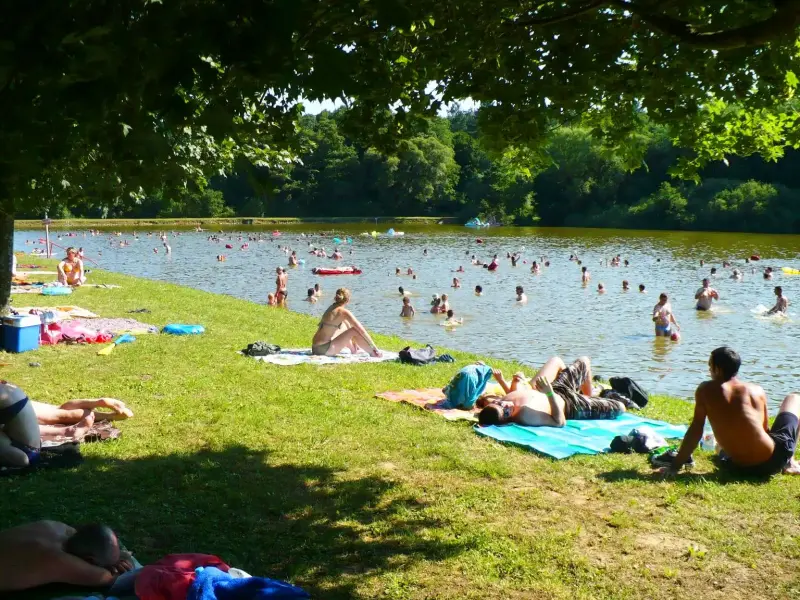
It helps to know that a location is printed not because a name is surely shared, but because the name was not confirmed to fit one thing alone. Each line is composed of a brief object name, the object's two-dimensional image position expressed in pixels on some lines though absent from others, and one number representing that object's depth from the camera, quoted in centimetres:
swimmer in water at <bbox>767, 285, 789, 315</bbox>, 2099
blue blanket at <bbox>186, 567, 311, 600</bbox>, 357
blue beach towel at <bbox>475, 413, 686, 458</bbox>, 679
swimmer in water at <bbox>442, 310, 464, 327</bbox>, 2050
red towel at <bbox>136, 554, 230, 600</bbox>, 362
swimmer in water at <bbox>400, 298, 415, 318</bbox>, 2167
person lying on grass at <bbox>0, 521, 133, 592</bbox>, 387
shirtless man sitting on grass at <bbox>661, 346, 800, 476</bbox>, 591
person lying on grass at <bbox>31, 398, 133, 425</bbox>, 686
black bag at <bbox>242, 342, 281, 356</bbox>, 1127
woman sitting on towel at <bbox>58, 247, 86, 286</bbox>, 2138
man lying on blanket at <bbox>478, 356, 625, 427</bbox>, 759
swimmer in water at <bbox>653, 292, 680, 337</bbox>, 1823
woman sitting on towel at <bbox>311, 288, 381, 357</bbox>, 1155
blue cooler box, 1074
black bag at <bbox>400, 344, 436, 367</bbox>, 1126
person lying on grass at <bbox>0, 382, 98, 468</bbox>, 574
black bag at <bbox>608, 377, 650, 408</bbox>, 912
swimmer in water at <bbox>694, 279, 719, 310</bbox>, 2291
